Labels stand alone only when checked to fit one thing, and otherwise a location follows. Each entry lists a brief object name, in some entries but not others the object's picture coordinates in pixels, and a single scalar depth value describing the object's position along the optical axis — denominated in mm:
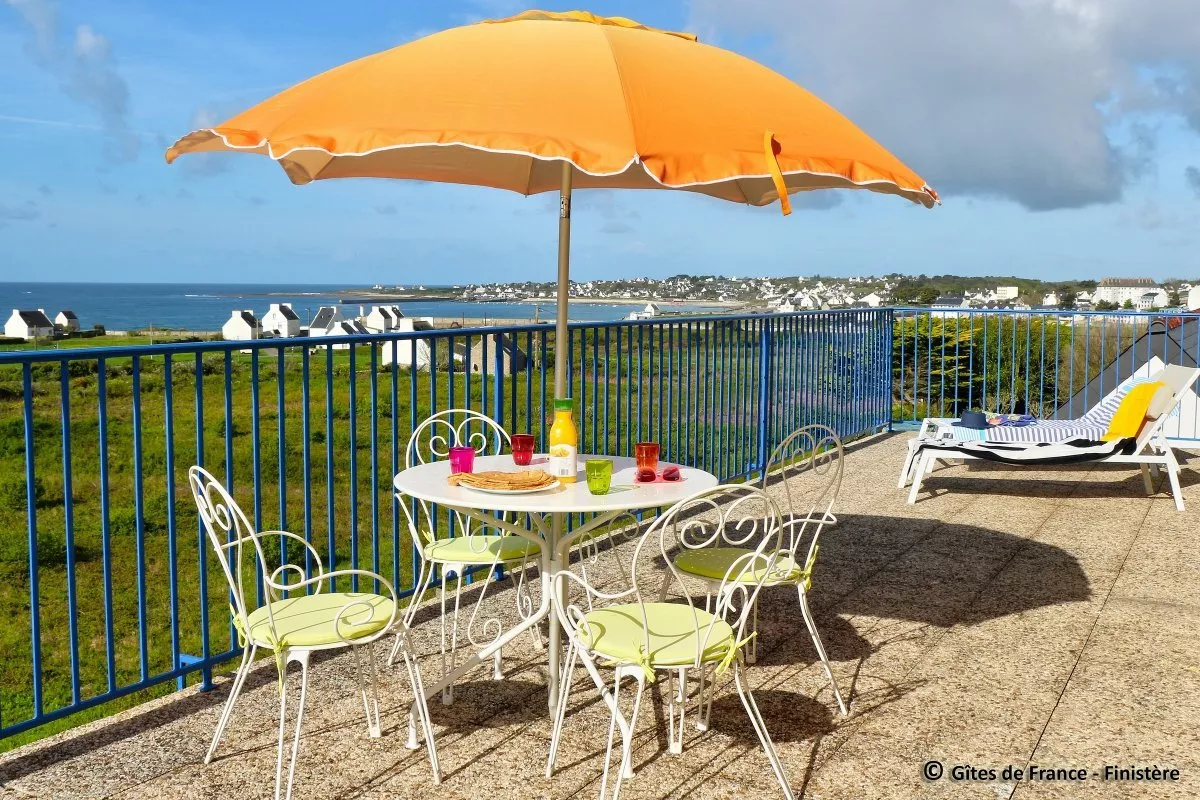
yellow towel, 6422
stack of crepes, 3088
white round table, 2941
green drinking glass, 3098
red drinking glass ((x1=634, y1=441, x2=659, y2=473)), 3338
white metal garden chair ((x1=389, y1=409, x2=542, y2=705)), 3578
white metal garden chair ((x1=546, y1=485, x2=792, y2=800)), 2588
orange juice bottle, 3303
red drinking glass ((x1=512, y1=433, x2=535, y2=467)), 3559
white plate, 3043
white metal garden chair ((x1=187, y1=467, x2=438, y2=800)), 2674
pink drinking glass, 3406
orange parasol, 2580
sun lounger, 6434
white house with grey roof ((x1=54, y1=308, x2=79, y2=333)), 81125
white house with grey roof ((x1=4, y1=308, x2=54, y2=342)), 74938
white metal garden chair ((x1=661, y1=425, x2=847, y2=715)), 3311
